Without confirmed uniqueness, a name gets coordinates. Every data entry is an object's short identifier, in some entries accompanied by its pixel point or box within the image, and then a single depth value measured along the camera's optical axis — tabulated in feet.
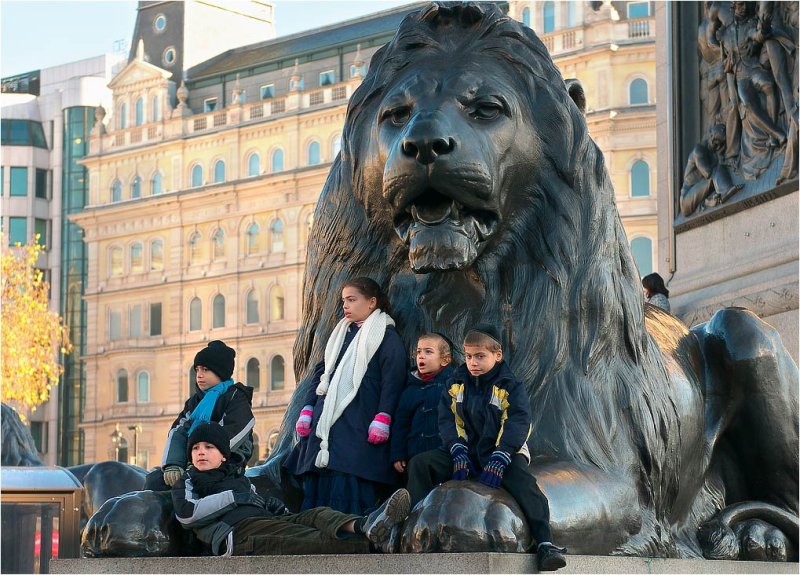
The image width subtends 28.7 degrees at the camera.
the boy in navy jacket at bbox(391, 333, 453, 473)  15.84
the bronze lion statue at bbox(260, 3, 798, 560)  15.98
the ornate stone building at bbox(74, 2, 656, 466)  234.38
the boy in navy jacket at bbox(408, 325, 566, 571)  14.55
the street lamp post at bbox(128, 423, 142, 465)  232.82
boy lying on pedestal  14.34
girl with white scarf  15.96
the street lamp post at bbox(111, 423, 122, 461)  230.48
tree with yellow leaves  149.59
